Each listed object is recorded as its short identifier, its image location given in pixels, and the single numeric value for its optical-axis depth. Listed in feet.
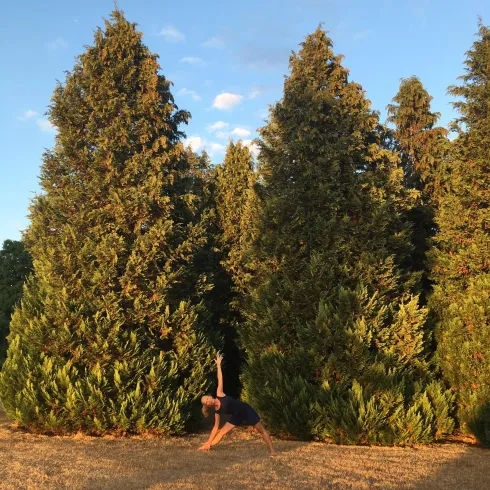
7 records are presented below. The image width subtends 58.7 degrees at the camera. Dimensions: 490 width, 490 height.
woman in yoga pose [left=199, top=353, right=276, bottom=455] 27.35
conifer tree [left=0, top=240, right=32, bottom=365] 76.07
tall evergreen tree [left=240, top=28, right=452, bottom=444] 33.06
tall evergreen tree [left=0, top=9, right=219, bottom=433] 32.76
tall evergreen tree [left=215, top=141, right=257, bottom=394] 48.55
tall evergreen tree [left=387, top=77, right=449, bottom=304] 47.93
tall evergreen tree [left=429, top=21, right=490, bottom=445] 34.86
